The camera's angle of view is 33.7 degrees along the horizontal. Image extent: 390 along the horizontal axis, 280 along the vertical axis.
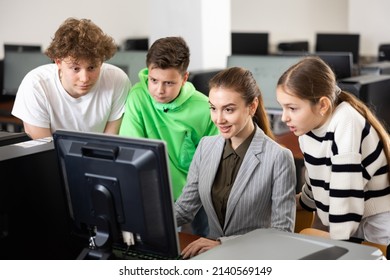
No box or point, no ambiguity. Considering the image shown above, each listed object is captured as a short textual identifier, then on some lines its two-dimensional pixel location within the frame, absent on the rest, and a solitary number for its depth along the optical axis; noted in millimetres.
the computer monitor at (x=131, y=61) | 4895
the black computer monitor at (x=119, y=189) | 1461
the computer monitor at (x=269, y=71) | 4070
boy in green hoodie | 2283
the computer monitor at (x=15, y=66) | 5000
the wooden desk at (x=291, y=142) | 3425
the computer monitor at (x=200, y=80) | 4160
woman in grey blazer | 1954
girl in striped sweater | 1867
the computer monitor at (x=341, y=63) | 4031
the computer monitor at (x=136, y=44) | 7828
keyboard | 1568
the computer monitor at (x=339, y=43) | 7301
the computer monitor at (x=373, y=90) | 3307
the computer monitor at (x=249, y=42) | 8109
